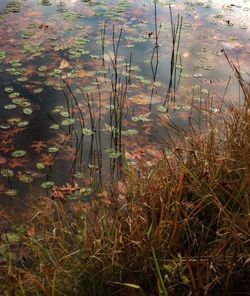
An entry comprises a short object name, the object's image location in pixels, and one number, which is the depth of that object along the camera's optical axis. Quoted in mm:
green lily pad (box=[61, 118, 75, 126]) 3969
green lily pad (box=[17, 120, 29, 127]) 3945
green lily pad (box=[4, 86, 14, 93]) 4402
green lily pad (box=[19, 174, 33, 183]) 3322
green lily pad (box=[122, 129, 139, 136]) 3934
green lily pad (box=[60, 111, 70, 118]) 4082
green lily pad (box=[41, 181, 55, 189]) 3272
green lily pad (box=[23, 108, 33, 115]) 4115
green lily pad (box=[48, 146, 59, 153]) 3656
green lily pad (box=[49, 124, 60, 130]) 3929
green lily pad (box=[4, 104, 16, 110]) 4145
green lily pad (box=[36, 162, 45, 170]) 3463
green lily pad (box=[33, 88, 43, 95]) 4449
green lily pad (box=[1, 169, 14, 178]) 3352
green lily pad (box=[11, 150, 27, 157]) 3581
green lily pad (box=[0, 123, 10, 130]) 3887
